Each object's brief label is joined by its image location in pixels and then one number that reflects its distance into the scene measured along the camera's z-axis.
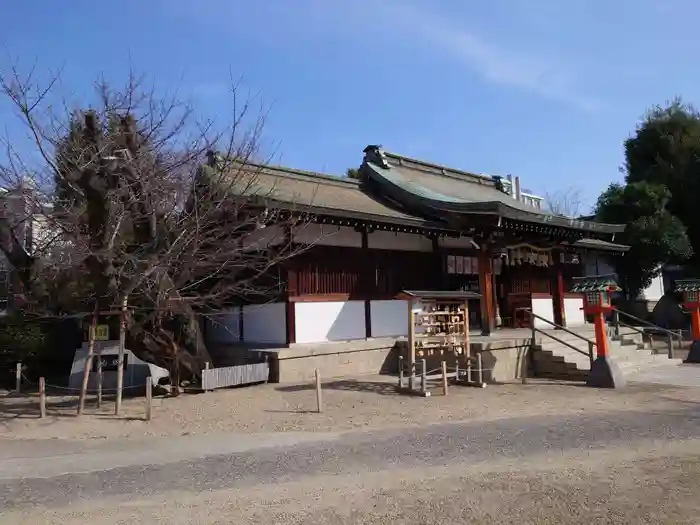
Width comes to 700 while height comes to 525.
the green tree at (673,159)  25.33
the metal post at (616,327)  17.04
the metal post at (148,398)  9.56
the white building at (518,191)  24.64
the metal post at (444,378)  11.40
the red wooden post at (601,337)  12.59
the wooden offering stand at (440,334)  11.87
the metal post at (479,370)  12.46
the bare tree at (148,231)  9.87
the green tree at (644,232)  23.52
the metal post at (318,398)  9.92
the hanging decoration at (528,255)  16.53
